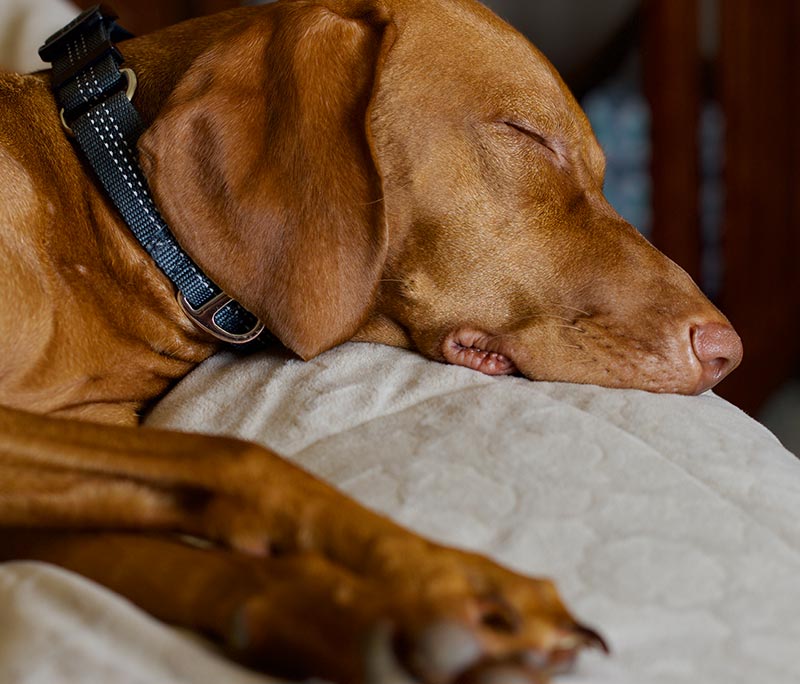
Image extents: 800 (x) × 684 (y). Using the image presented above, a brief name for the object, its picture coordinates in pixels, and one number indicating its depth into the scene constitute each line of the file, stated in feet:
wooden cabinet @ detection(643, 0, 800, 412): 5.21
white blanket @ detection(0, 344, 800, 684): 1.88
